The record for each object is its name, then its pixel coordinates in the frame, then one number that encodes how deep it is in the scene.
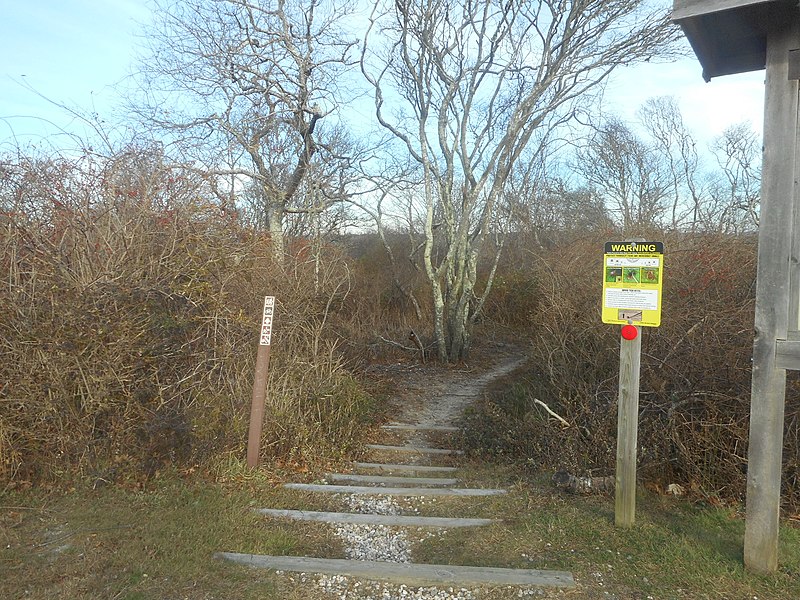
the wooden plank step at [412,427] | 9.01
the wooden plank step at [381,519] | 4.86
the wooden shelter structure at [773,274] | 3.80
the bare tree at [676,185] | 25.52
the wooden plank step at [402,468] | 6.85
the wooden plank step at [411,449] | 7.82
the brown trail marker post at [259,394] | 6.05
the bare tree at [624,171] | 24.70
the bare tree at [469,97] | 13.03
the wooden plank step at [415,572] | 3.73
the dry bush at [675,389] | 5.45
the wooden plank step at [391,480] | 6.21
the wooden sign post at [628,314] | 4.48
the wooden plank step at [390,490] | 5.61
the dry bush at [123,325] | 5.31
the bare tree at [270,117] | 12.12
